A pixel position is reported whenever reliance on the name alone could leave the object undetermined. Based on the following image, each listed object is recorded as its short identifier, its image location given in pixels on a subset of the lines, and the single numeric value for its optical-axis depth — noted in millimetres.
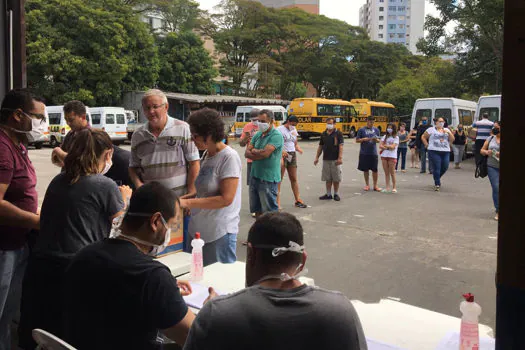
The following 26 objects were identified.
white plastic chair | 1973
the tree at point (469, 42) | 24755
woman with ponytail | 2801
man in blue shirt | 11789
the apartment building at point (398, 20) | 127562
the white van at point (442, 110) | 21341
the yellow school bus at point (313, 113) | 33438
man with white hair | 4445
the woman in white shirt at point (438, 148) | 12031
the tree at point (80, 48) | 30062
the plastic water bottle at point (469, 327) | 2434
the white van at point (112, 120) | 28089
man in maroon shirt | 3216
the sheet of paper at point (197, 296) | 2943
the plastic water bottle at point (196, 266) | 3400
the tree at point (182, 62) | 39906
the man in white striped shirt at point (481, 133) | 13898
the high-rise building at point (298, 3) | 94250
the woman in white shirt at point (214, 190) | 3885
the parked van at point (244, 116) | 32447
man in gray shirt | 1654
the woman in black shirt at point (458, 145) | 17953
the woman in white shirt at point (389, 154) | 11922
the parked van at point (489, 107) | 18484
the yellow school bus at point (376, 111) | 38438
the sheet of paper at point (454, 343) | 2521
